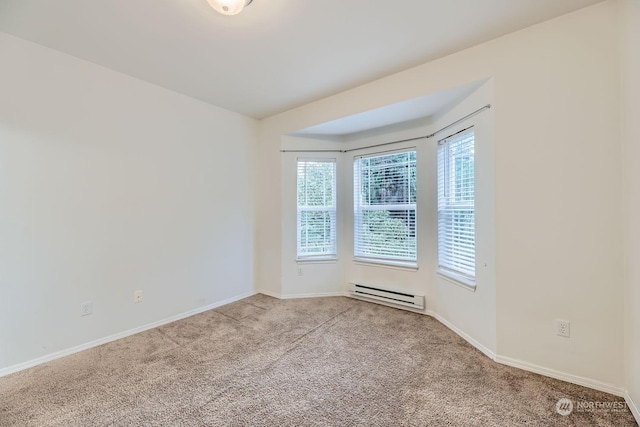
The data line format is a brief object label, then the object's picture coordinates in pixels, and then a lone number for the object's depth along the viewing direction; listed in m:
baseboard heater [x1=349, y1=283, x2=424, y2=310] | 3.16
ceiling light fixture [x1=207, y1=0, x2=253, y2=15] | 1.58
